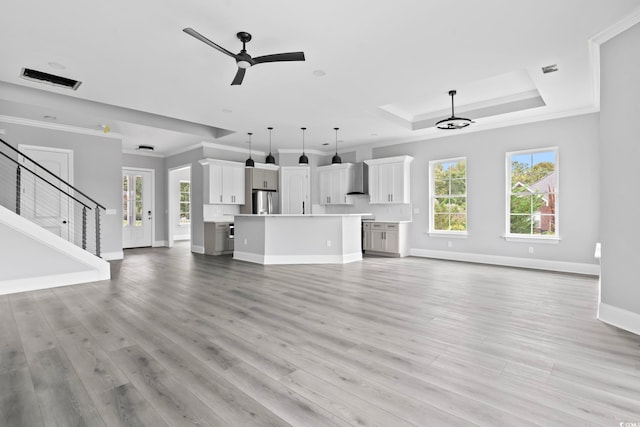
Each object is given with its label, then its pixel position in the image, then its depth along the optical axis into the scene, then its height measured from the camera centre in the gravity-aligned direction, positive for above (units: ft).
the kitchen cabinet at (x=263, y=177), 29.50 +3.27
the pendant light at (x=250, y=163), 25.67 +3.90
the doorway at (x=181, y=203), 37.47 +1.25
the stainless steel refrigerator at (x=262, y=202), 29.63 +1.02
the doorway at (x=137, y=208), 31.14 +0.58
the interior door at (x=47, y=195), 20.49 +1.24
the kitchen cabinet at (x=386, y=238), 25.17 -2.04
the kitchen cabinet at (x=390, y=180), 25.83 +2.62
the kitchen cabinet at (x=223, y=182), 27.40 +2.70
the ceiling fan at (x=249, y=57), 10.74 +5.14
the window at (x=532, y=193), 19.88 +1.13
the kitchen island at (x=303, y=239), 21.85 -1.76
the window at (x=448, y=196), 23.72 +1.20
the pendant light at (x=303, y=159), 23.80 +3.89
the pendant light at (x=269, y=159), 23.93 +3.93
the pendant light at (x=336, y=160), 25.05 +4.02
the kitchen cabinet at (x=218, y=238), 26.94 -2.05
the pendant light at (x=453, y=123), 17.01 +4.70
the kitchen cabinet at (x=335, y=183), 29.55 +2.71
